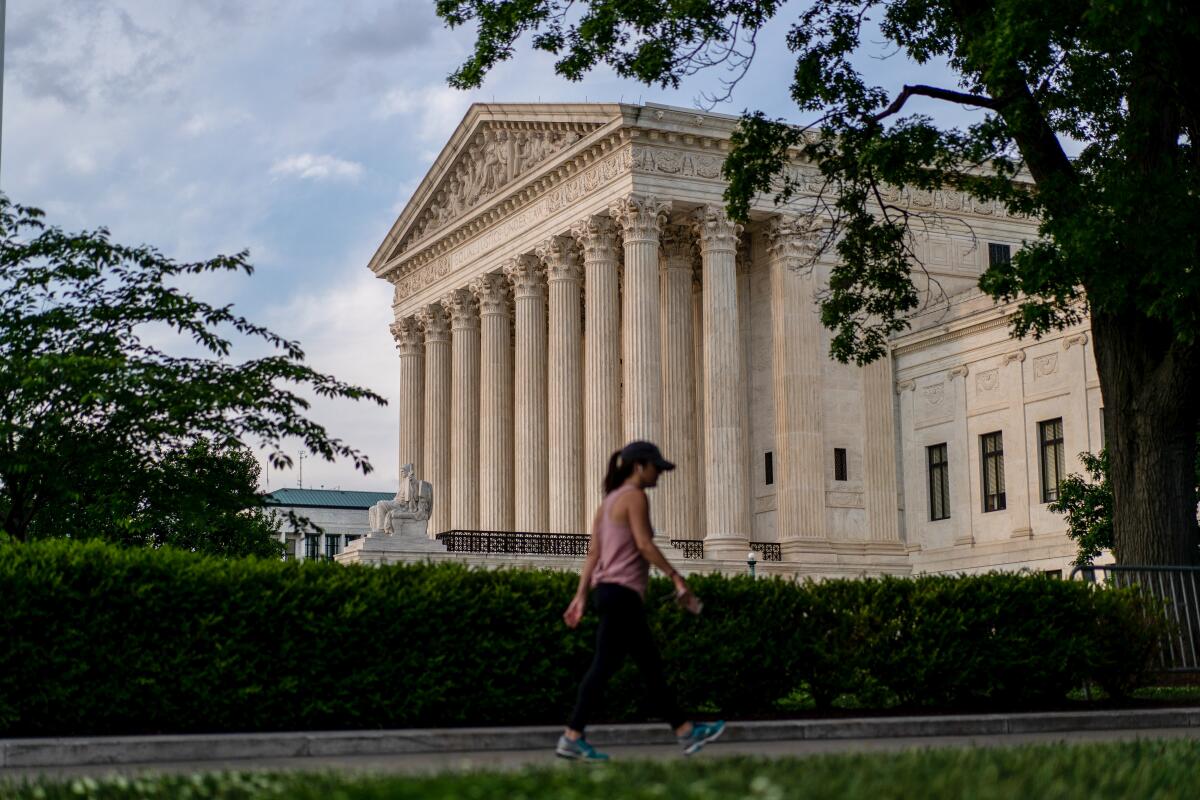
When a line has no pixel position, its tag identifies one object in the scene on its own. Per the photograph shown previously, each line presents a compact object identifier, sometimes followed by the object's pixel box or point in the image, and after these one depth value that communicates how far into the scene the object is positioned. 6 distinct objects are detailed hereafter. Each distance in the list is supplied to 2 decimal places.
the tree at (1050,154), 18.66
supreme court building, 47.66
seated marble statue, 44.19
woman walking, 11.19
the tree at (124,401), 20.92
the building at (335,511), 128.25
